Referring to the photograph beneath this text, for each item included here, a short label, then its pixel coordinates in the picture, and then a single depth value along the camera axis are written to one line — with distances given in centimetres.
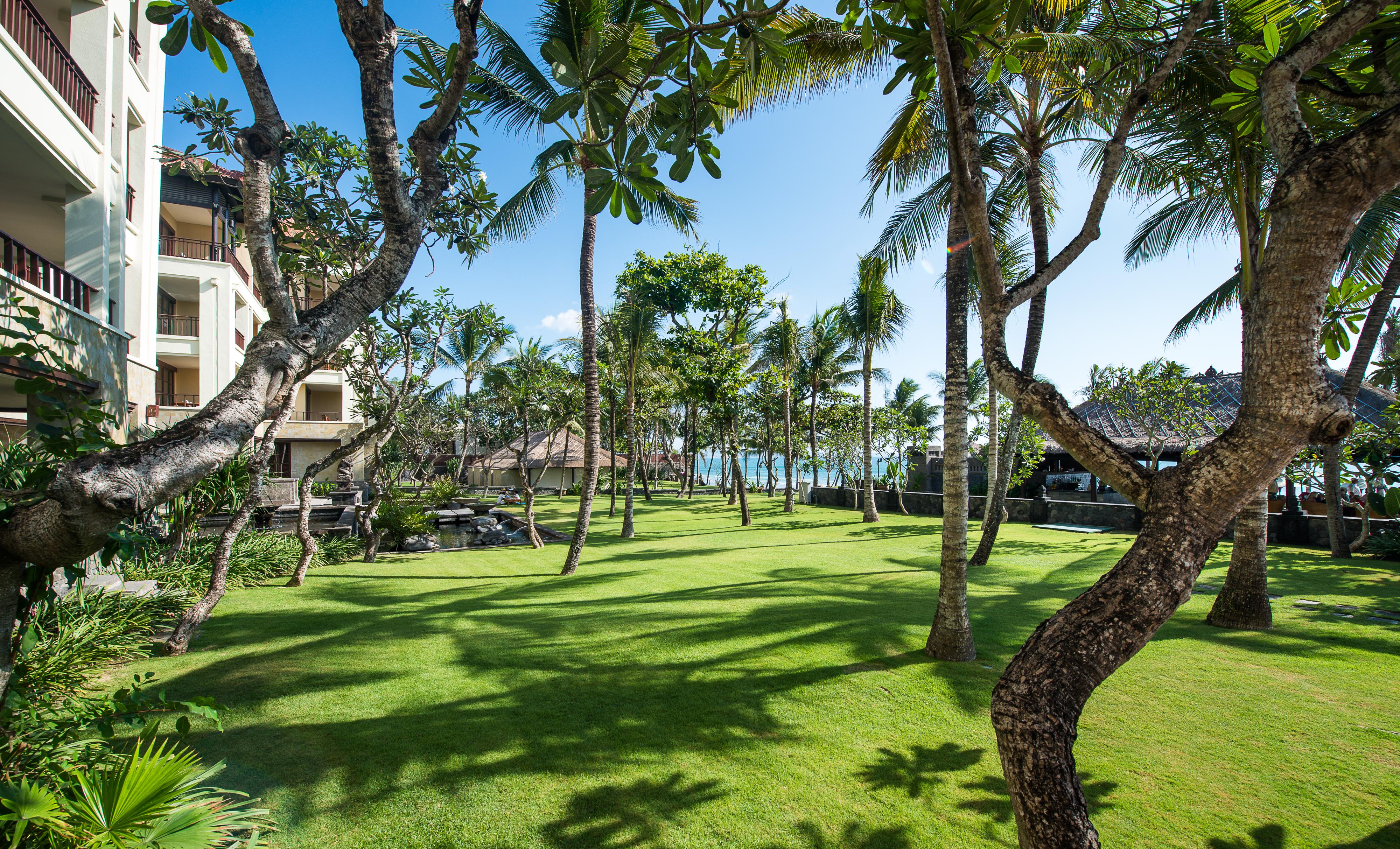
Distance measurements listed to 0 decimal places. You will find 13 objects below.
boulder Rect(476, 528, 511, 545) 1550
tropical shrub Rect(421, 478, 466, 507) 2242
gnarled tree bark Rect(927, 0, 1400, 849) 188
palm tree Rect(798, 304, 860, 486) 2316
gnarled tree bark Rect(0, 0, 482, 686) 205
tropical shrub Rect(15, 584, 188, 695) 418
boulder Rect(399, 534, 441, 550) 1423
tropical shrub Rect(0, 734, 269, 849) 221
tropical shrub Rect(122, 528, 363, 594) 773
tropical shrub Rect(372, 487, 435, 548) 1403
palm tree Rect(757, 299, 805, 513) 2162
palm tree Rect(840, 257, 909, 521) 1869
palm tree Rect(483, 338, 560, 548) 1378
